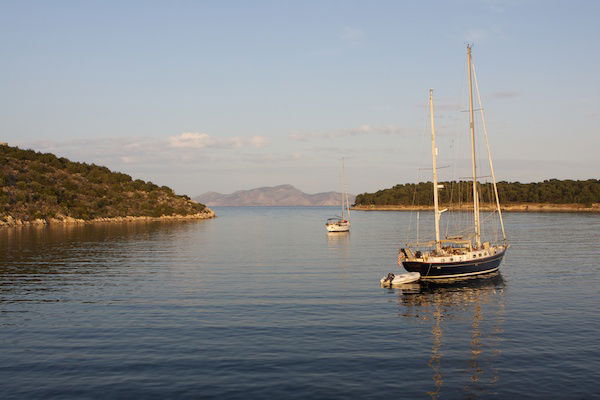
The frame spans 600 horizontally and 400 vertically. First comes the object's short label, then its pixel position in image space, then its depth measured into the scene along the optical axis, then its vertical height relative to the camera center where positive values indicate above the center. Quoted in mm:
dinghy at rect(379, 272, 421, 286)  41812 -6137
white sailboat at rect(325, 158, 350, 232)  111562 -4352
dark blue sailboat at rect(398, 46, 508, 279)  43469 -4558
